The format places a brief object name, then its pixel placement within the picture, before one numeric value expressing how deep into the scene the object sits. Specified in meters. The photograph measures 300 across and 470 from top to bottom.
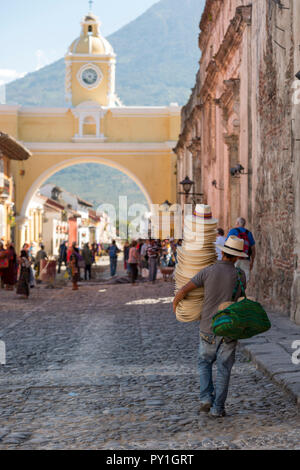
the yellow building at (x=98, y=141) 41.44
